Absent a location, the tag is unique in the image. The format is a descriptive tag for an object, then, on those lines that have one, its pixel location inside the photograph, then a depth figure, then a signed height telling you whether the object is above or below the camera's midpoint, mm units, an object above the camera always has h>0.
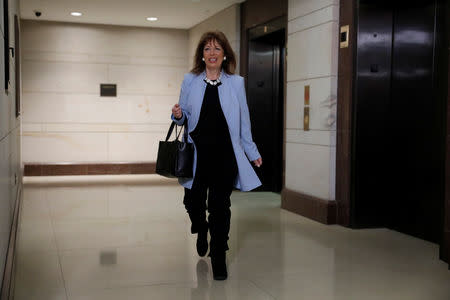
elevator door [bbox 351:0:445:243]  5340 -94
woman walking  3789 -178
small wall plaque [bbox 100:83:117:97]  11172 +342
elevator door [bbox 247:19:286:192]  8477 +159
